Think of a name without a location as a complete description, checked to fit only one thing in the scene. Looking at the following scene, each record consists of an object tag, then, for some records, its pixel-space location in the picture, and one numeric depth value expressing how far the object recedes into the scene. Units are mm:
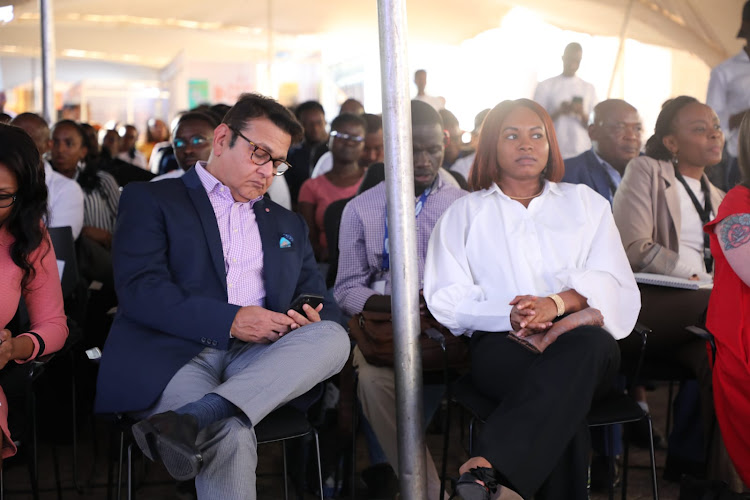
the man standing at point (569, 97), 5448
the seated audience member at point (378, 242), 2938
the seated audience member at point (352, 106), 6610
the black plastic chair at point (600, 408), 2496
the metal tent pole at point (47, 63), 4852
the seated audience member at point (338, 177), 4828
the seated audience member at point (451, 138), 5527
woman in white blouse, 2348
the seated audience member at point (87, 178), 4718
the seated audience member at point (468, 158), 5559
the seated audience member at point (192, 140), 4121
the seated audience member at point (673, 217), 3148
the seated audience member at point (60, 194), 4230
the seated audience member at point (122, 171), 5328
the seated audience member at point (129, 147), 8820
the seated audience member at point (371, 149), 5309
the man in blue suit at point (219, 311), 2203
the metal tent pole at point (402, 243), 2301
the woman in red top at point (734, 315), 2578
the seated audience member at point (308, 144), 6043
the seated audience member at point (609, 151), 4129
